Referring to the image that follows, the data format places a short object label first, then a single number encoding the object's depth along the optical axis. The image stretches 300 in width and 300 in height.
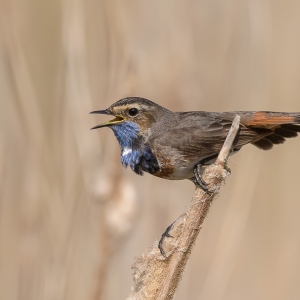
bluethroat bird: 5.84
